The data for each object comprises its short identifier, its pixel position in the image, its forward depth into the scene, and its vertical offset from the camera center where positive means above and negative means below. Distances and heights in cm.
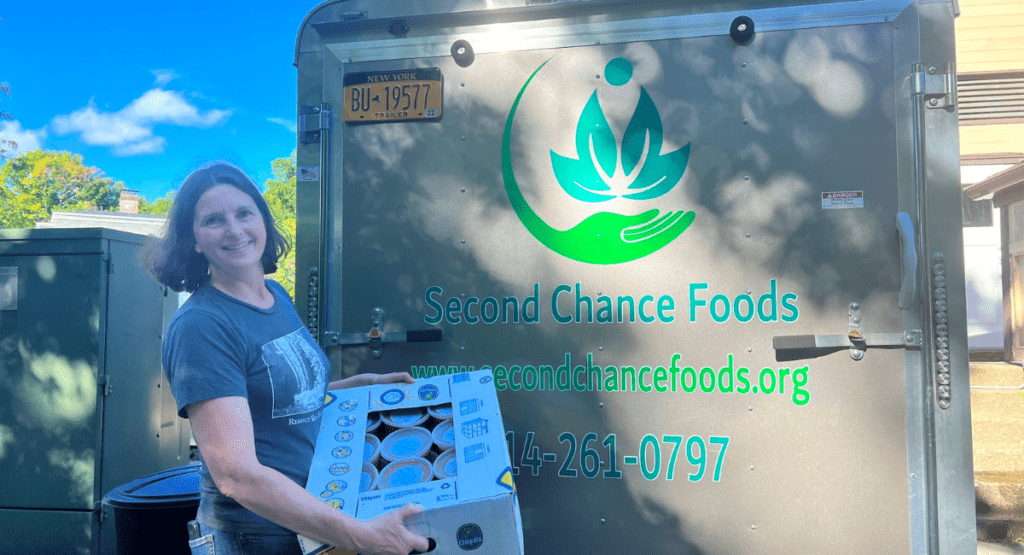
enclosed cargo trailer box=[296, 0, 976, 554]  226 +13
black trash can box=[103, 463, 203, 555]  248 -77
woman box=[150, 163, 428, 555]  143 -16
